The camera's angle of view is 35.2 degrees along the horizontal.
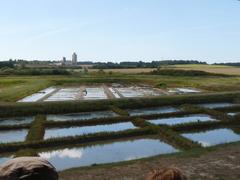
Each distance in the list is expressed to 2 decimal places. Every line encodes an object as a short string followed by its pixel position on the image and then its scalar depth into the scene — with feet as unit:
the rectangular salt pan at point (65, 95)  82.07
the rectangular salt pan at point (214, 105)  74.59
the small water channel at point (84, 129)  46.50
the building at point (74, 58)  436.15
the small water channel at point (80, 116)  57.88
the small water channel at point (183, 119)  55.77
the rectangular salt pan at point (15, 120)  53.98
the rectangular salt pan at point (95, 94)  85.05
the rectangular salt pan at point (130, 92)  90.48
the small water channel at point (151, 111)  63.93
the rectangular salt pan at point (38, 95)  79.18
